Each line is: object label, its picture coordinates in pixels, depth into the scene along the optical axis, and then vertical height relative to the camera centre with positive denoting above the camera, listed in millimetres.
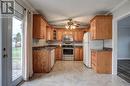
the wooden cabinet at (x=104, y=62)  3102 -801
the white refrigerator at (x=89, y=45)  3762 -147
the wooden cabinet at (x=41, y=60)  3075 -713
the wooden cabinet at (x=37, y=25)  3074 +707
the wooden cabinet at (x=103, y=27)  3154 +653
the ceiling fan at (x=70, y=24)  4019 +991
